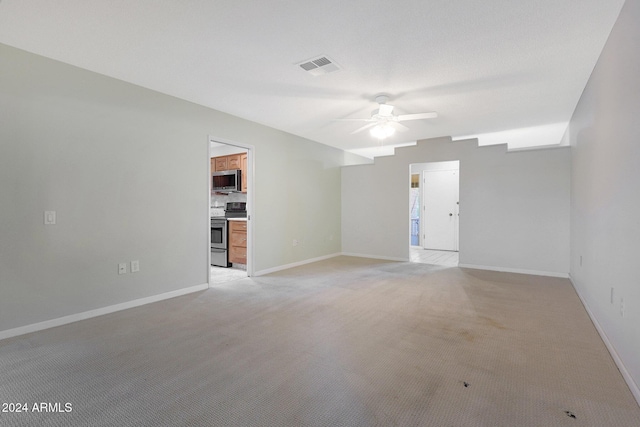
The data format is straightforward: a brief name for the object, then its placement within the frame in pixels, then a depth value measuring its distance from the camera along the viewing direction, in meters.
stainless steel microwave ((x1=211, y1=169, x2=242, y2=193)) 5.64
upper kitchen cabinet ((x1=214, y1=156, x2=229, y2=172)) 5.98
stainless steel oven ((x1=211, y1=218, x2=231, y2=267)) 5.55
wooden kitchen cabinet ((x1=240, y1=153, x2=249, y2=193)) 5.59
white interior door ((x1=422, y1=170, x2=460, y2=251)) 7.77
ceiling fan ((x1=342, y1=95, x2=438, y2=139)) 3.70
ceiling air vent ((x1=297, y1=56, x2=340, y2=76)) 2.76
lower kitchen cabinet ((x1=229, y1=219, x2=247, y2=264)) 5.26
